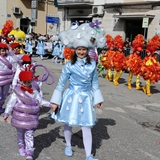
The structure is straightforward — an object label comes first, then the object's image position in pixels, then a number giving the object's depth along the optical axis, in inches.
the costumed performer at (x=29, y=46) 778.8
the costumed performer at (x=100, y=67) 494.5
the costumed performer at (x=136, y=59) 378.3
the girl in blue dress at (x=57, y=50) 705.0
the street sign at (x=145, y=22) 629.6
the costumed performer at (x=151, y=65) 357.7
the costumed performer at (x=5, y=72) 237.0
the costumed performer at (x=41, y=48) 770.8
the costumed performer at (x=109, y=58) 430.3
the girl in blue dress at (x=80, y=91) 157.2
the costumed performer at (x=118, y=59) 421.7
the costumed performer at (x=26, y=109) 153.7
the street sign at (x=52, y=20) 952.3
